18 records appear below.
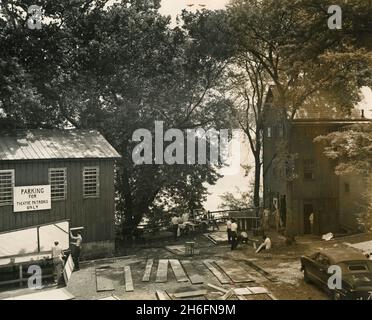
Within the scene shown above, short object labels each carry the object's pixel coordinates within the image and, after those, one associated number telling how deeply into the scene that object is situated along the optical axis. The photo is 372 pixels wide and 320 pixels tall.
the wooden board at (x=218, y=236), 29.32
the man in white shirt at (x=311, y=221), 29.75
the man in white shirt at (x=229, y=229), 26.77
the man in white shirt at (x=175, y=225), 31.64
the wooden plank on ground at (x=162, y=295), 16.08
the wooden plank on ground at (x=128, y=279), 17.23
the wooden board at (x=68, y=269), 18.35
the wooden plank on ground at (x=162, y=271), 18.66
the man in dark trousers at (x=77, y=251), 20.77
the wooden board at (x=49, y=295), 16.03
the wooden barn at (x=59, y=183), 21.42
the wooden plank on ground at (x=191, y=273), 18.31
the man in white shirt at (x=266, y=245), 24.21
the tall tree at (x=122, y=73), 29.42
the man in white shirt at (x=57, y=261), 18.36
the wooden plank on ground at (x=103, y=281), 17.20
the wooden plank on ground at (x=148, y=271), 18.62
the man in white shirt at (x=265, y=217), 30.71
